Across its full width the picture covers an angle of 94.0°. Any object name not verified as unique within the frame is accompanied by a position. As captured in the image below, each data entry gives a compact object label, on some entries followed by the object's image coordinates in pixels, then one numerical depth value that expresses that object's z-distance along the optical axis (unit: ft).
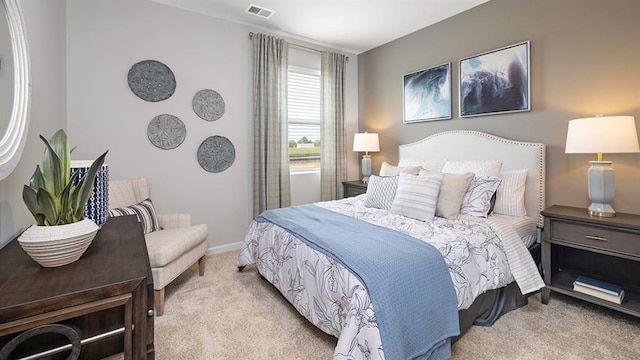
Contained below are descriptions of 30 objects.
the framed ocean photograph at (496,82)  9.14
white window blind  13.30
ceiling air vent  10.36
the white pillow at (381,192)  9.02
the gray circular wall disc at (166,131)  10.14
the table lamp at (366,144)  13.43
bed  4.64
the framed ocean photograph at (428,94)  11.32
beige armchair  7.30
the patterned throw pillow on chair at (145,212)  8.16
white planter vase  3.04
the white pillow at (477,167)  8.98
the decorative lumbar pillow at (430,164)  10.39
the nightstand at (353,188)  13.22
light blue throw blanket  4.51
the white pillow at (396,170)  9.55
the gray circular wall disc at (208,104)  10.87
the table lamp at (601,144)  6.67
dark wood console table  2.52
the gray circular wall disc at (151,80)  9.73
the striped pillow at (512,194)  8.48
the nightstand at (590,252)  6.48
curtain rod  12.91
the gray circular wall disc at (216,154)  11.10
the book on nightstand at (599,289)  6.68
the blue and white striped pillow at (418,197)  7.72
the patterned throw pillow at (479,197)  8.02
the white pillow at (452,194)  7.84
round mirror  3.74
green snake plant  3.22
